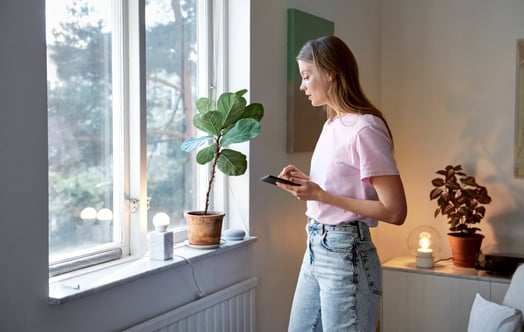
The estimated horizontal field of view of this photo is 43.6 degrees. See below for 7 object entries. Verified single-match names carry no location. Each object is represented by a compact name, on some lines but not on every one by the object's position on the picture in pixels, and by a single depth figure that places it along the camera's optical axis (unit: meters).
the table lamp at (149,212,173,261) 2.29
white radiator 2.21
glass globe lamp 3.40
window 2.07
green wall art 3.02
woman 1.89
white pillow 2.34
